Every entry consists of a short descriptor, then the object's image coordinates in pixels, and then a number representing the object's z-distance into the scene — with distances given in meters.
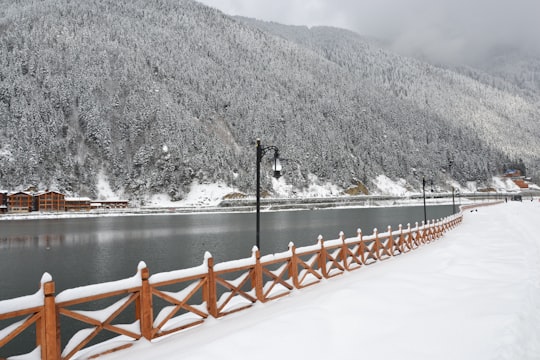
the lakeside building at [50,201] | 113.81
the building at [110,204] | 126.50
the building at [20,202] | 110.75
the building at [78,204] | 119.38
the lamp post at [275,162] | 16.25
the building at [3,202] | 107.49
